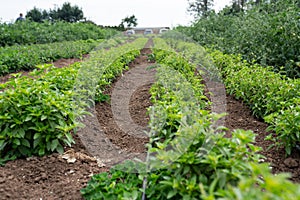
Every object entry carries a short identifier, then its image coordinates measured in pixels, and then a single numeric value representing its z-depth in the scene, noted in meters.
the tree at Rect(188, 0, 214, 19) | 19.00
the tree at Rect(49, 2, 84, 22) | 32.88
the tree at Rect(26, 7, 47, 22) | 31.61
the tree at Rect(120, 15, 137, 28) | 26.33
